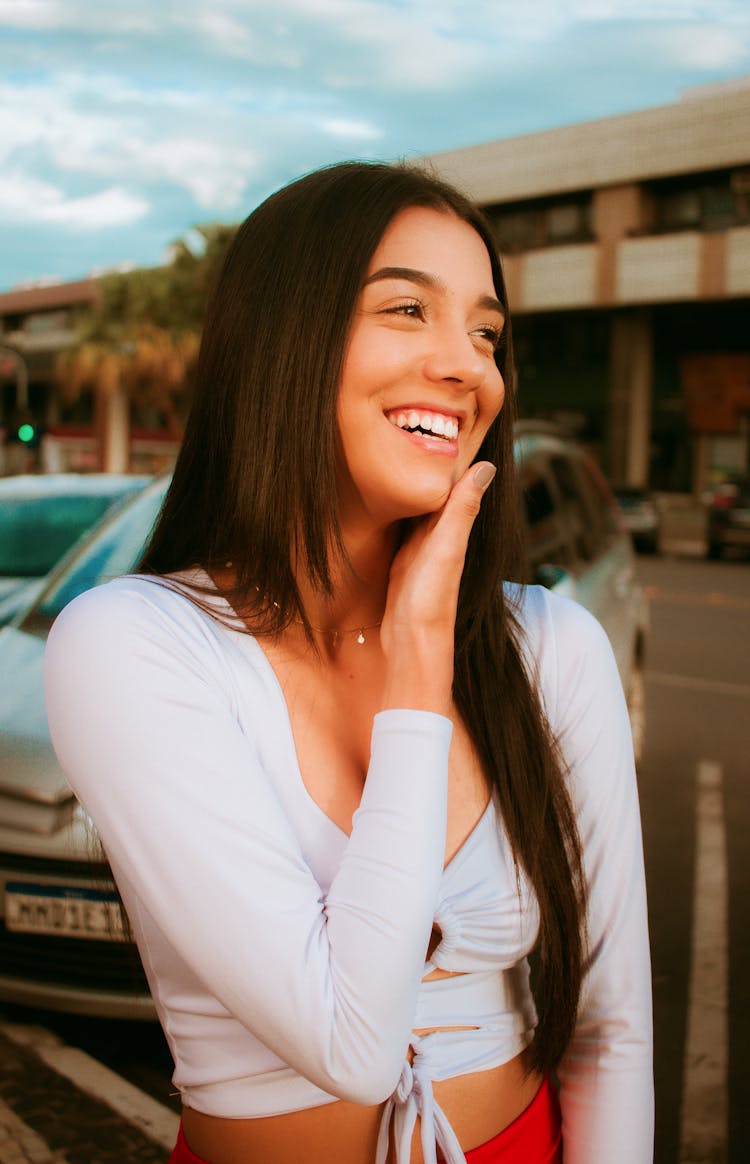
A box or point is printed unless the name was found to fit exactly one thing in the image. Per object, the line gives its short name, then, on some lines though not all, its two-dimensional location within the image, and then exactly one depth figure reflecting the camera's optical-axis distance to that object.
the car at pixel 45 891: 2.91
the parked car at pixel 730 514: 19.92
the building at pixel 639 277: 25.64
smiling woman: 1.14
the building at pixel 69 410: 42.25
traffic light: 17.16
